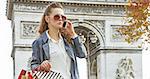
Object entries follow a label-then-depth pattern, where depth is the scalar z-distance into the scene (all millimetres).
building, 20297
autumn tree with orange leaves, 16312
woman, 3355
